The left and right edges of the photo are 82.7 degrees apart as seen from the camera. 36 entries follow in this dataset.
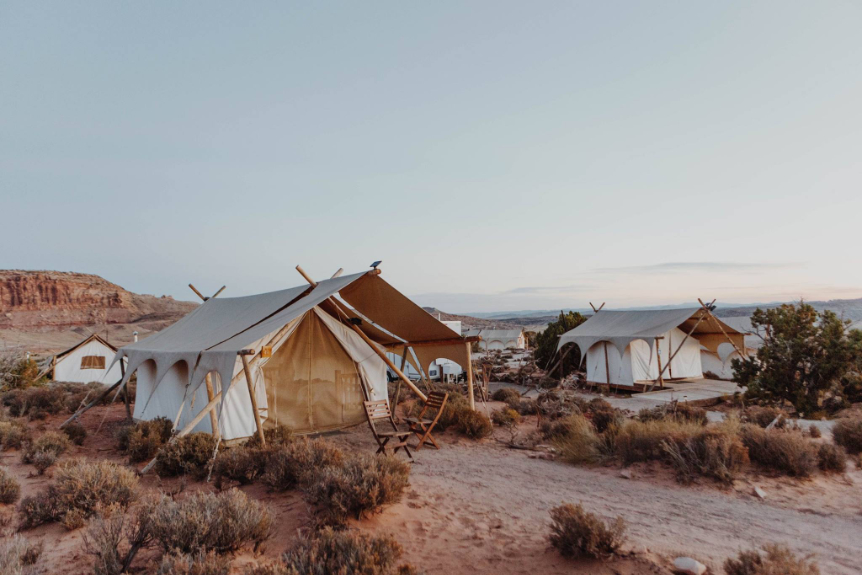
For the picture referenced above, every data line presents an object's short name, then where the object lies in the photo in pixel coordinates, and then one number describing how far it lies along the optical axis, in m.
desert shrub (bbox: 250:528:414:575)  2.94
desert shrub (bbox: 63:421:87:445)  8.85
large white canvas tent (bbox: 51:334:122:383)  22.22
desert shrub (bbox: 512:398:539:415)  12.02
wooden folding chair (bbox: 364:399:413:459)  7.41
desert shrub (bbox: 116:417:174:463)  7.38
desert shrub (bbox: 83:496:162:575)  3.37
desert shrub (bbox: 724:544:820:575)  2.81
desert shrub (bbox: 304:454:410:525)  4.36
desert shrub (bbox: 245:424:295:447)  7.30
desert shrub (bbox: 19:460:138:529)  4.52
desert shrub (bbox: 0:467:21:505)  5.18
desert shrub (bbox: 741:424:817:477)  6.00
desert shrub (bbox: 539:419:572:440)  8.87
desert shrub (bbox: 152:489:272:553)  3.58
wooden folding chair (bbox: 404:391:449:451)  8.19
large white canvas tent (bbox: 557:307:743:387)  17.06
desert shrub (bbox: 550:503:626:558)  3.46
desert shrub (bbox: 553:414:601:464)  7.28
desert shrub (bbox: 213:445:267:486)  6.02
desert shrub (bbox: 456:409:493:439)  9.14
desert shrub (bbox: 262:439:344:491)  5.51
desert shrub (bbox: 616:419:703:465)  6.71
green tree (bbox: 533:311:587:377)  22.38
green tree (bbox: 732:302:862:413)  11.66
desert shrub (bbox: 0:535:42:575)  3.05
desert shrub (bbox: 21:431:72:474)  6.93
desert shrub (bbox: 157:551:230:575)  3.04
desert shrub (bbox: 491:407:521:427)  10.36
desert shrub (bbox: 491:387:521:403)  14.80
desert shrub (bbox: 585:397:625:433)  8.46
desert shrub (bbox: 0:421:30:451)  8.41
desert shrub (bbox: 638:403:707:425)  9.30
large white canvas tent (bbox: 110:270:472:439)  8.42
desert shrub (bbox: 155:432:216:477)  6.47
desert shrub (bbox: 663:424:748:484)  5.97
